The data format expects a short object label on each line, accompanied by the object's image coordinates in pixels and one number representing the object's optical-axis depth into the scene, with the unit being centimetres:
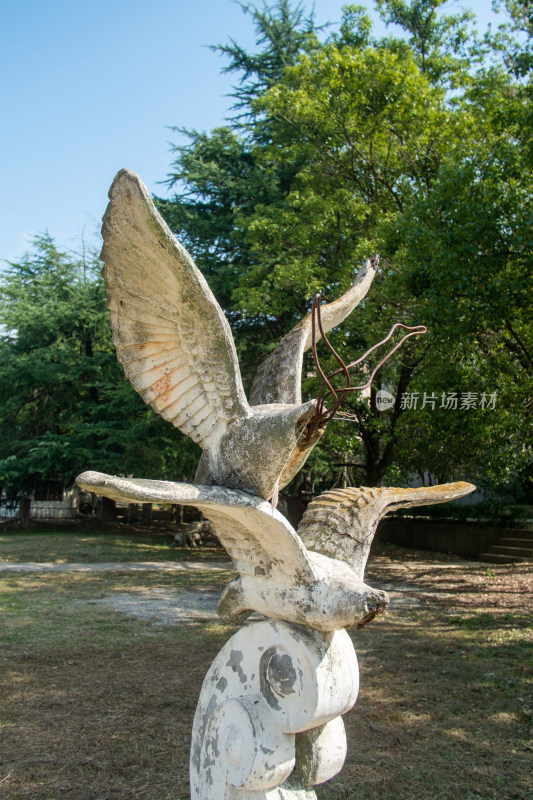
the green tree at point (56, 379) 1783
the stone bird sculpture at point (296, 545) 248
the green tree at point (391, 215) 799
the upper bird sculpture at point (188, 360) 253
